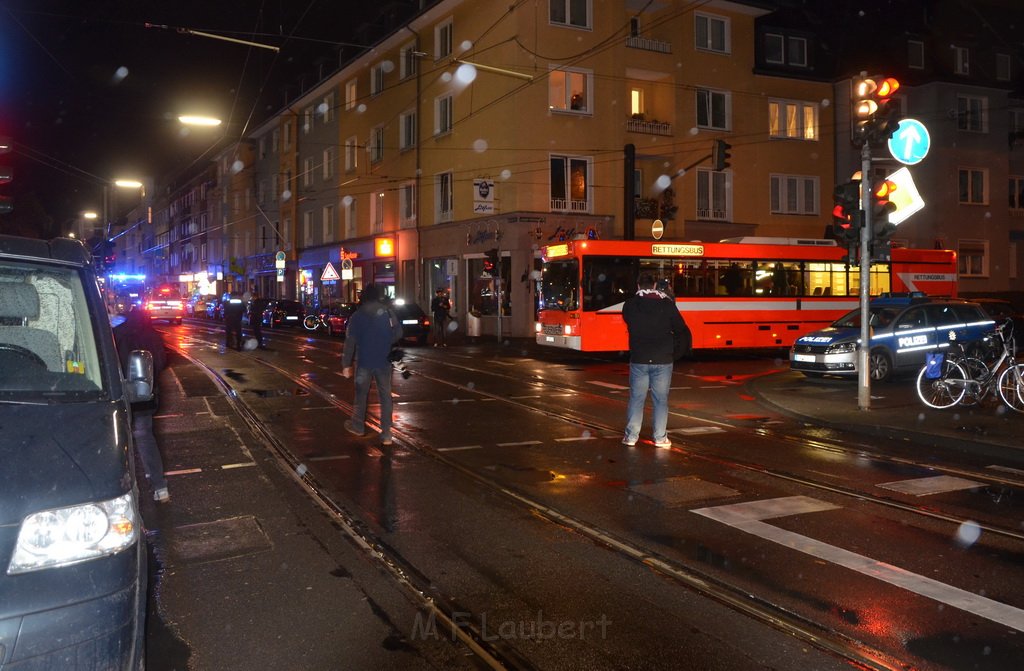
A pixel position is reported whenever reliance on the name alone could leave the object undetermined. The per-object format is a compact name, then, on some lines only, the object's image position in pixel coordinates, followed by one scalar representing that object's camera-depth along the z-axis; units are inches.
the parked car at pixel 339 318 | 1298.0
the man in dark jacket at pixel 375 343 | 370.6
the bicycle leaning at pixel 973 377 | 461.7
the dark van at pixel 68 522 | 109.2
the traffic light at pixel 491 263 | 1088.7
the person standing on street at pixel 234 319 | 928.8
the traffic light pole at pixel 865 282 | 473.4
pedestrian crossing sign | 1427.2
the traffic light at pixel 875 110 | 457.1
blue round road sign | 493.7
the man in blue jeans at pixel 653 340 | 355.3
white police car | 623.5
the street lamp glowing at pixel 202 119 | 794.2
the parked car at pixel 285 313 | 1603.1
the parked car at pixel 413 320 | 1105.4
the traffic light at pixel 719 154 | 898.7
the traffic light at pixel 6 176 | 319.3
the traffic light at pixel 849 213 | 476.1
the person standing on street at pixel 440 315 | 1111.0
